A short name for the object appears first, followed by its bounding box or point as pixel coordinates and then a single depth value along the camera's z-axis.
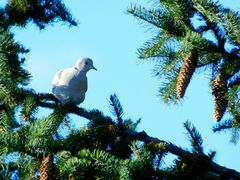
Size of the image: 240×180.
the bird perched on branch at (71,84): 8.52
